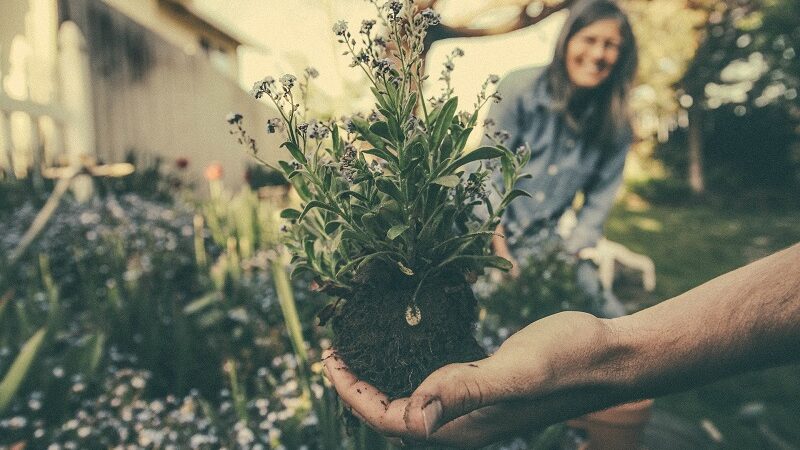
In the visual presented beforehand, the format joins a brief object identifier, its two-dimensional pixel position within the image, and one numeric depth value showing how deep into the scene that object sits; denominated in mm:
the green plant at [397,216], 901
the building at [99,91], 4020
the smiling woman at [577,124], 2502
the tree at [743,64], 12234
